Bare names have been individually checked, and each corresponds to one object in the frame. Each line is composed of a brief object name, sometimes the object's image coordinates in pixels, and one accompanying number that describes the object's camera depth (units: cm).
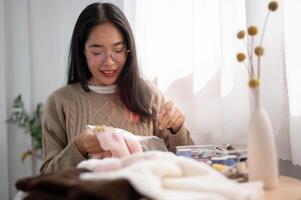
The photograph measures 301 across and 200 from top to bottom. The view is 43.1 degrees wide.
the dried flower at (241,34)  76
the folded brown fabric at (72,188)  52
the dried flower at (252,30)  75
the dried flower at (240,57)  75
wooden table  71
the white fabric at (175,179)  57
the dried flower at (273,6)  75
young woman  120
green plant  201
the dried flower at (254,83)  75
